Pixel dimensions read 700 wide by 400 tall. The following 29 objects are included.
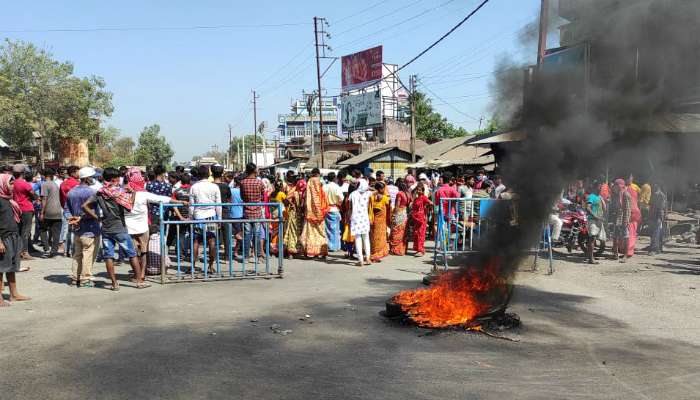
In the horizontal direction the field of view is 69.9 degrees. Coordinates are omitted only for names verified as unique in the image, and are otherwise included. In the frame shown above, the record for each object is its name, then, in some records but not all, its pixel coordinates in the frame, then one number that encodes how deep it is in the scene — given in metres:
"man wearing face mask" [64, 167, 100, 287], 7.30
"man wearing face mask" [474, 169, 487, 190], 13.59
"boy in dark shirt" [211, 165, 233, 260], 8.51
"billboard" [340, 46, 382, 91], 41.38
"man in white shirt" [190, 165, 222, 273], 8.50
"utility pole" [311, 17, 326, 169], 30.34
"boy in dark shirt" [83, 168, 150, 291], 7.14
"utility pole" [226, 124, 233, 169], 91.34
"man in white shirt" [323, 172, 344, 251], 10.75
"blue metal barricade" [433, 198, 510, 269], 8.90
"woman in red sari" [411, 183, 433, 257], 11.07
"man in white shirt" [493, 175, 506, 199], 10.46
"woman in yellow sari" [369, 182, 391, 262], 10.34
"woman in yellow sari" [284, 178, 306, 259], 10.55
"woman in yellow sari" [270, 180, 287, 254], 10.79
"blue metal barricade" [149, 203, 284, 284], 7.74
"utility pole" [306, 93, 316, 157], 40.25
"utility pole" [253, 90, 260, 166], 61.14
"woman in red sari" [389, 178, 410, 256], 10.90
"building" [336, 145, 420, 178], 30.86
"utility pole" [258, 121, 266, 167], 64.84
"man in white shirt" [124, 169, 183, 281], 7.41
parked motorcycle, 11.35
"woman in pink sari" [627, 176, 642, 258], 11.00
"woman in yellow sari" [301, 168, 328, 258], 10.22
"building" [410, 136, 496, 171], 25.75
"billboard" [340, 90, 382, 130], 41.25
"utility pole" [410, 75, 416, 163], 29.52
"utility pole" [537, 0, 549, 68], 6.32
